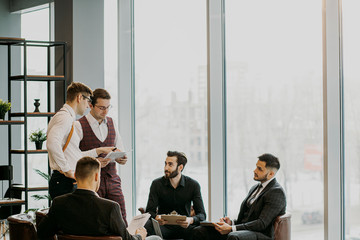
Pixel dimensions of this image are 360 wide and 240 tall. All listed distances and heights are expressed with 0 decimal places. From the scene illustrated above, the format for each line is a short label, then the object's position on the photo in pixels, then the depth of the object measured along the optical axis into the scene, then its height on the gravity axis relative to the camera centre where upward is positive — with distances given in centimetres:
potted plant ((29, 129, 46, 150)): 659 -11
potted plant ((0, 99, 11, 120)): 651 +27
